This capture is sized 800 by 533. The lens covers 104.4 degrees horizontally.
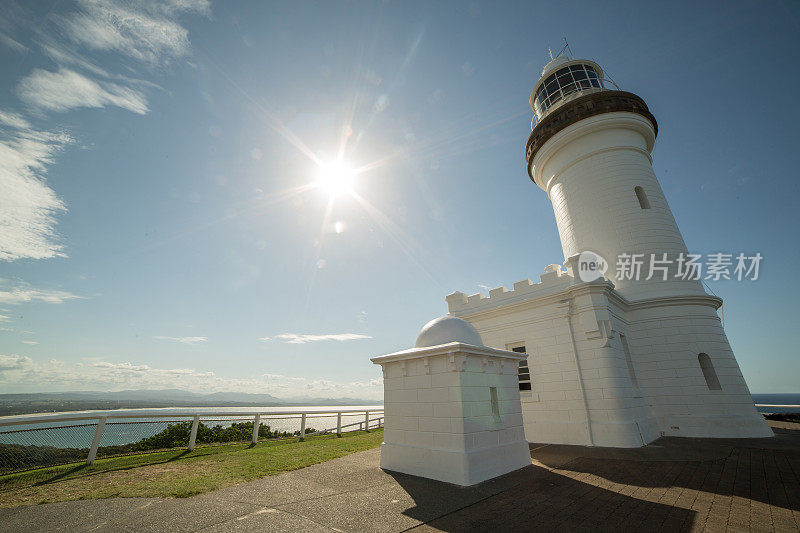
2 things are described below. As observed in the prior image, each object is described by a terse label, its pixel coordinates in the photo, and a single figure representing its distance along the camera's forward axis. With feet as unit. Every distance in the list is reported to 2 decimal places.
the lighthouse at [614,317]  34.63
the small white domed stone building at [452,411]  22.00
